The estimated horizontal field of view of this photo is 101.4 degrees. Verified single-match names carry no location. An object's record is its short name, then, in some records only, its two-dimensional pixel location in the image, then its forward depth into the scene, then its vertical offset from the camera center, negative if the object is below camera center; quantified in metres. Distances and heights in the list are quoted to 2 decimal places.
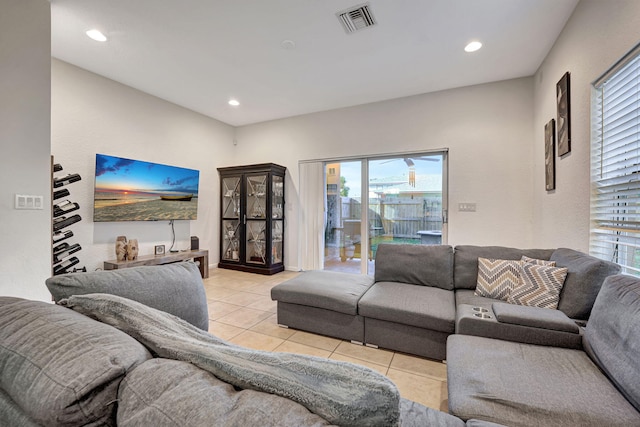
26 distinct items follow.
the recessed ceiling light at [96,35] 2.55 +1.76
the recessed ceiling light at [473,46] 2.73 +1.78
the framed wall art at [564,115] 2.31 +0.91
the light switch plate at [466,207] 3.65 +0.10
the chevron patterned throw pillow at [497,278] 2.08 -0.52
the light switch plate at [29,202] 2.04 +0.08
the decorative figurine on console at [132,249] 3.48 -0.49
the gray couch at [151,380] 0.48 -0.34
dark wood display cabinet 4.61 -0.08
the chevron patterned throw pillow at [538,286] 1.82 -0.52
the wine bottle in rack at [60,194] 2.89 +0.21
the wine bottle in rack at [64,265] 2.87 -0.60
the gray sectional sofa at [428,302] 1.55 -0.69
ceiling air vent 2.26 +1.76
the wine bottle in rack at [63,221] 2.88 -0.10
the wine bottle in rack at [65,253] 2.88 -0.46
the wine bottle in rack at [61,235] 2.92 -0.26
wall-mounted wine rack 2.88 -0.12
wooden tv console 3.28 -0.65
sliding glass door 3.97 +0.14
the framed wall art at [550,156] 2.67 +0.61
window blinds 1.59 +0.33
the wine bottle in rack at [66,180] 2.90 +0.37
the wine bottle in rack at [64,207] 2.90 +0.06
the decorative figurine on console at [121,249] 3.43 -0.48
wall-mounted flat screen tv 3.38 +0.32
